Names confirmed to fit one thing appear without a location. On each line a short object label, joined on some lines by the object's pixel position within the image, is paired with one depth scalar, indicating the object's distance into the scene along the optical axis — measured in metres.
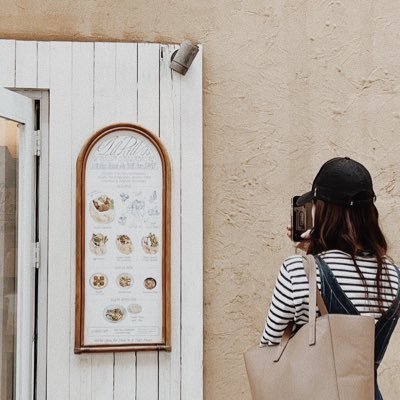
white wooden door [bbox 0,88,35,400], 2.87
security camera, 2.99
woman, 2.01
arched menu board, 2.96
